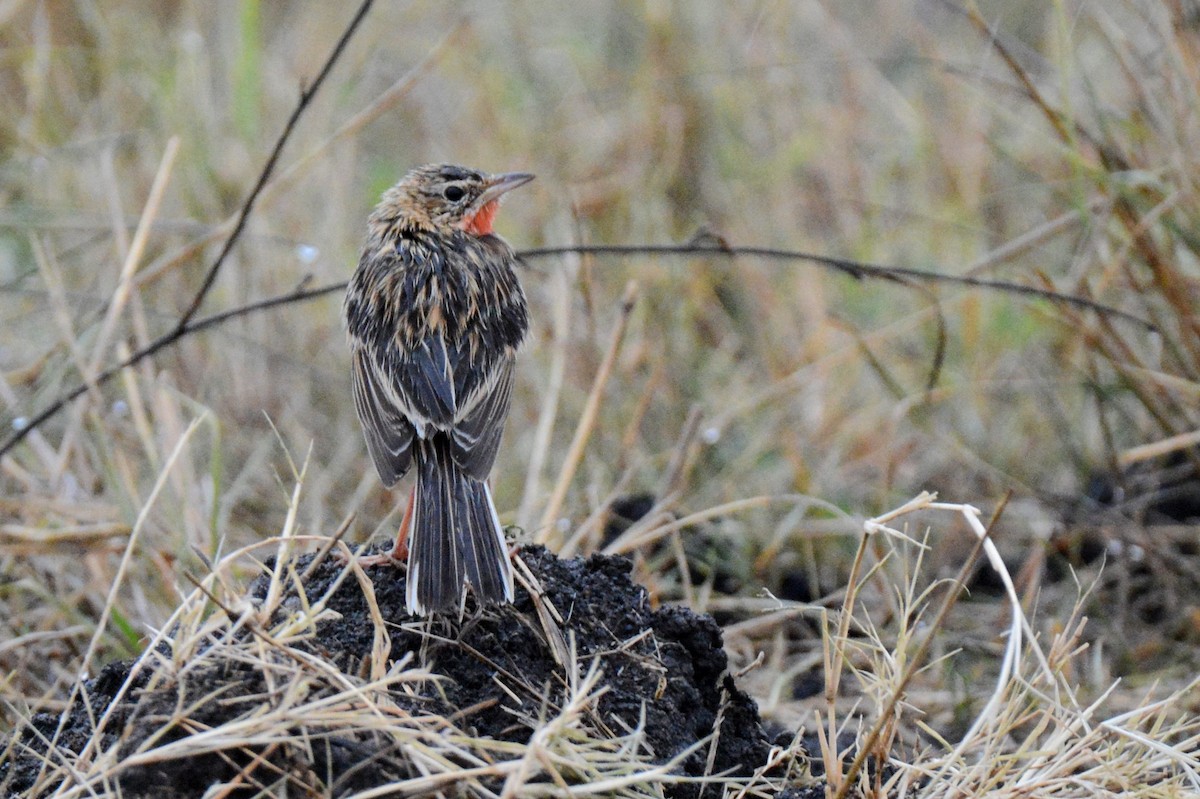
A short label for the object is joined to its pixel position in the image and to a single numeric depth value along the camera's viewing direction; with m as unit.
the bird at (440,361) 6.99
